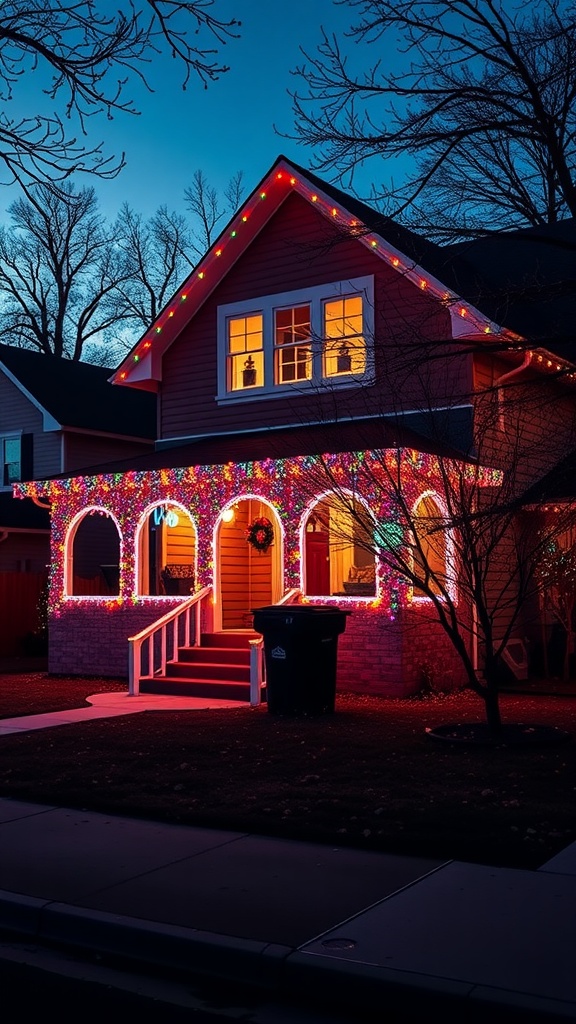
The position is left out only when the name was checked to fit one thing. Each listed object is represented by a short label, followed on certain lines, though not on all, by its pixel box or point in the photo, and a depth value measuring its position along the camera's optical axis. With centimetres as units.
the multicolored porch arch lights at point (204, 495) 1362
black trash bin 1209
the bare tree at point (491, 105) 913
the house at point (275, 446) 1427
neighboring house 2609
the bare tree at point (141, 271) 4344
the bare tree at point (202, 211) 4056
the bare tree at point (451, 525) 1009
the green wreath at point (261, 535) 1656
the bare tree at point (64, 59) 680
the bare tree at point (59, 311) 4103
